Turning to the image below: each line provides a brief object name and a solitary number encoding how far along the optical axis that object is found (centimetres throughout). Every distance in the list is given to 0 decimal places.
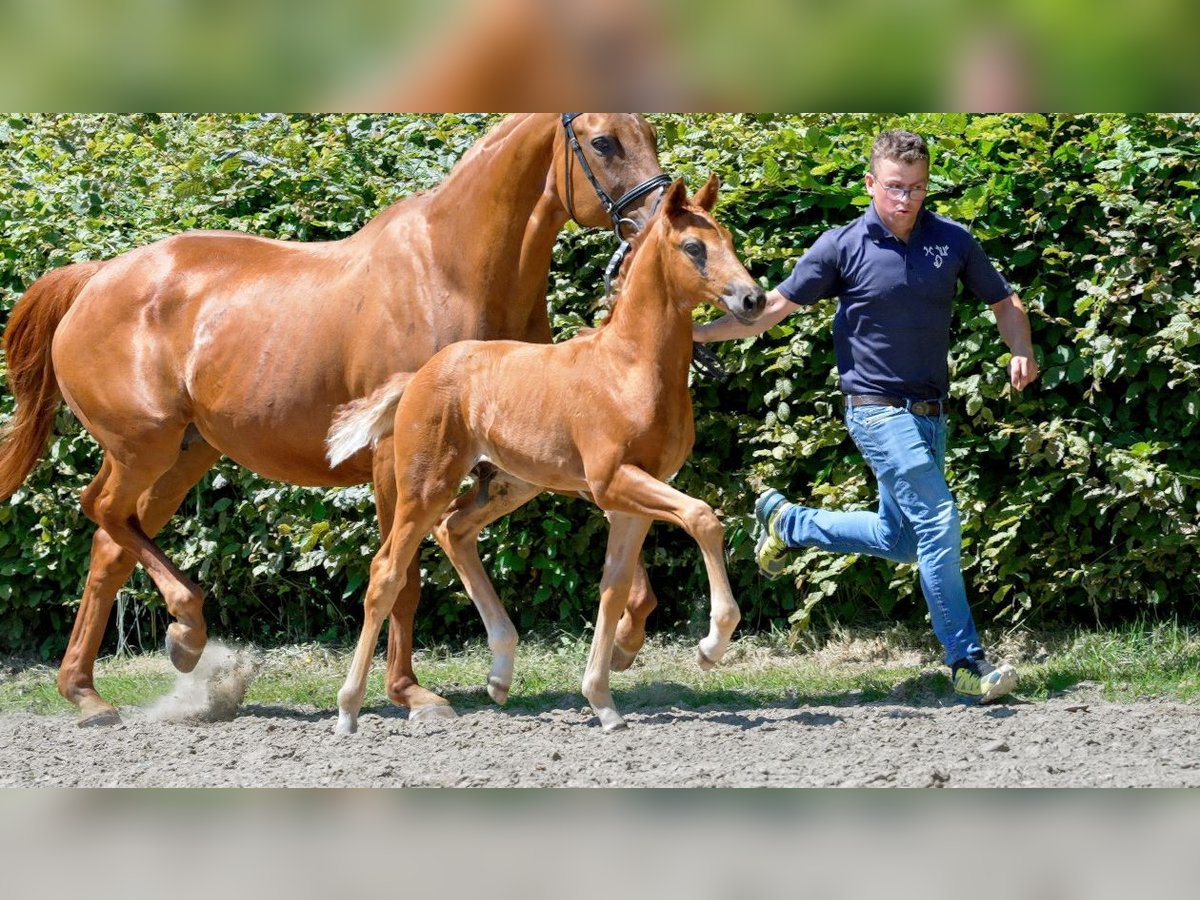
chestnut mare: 1116
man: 1048
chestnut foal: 944
